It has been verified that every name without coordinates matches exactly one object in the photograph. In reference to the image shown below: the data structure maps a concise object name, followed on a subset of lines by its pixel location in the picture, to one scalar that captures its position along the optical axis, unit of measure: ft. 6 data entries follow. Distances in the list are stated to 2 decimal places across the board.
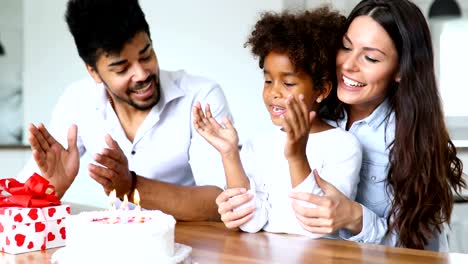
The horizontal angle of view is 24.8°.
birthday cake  5.73
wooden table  5.97
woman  7.08
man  8.19
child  6.88
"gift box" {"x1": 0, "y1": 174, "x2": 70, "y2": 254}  6.20
